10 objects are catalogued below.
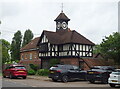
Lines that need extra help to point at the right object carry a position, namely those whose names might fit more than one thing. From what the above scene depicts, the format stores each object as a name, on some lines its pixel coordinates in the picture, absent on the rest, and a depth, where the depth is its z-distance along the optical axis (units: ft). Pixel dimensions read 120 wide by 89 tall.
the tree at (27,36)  157.70
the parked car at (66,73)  47.41
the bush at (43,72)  69.99
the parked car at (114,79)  36.80
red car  54.90
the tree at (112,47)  60.32
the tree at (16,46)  150.62
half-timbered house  77.33
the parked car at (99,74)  43.47
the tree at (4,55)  122.15
